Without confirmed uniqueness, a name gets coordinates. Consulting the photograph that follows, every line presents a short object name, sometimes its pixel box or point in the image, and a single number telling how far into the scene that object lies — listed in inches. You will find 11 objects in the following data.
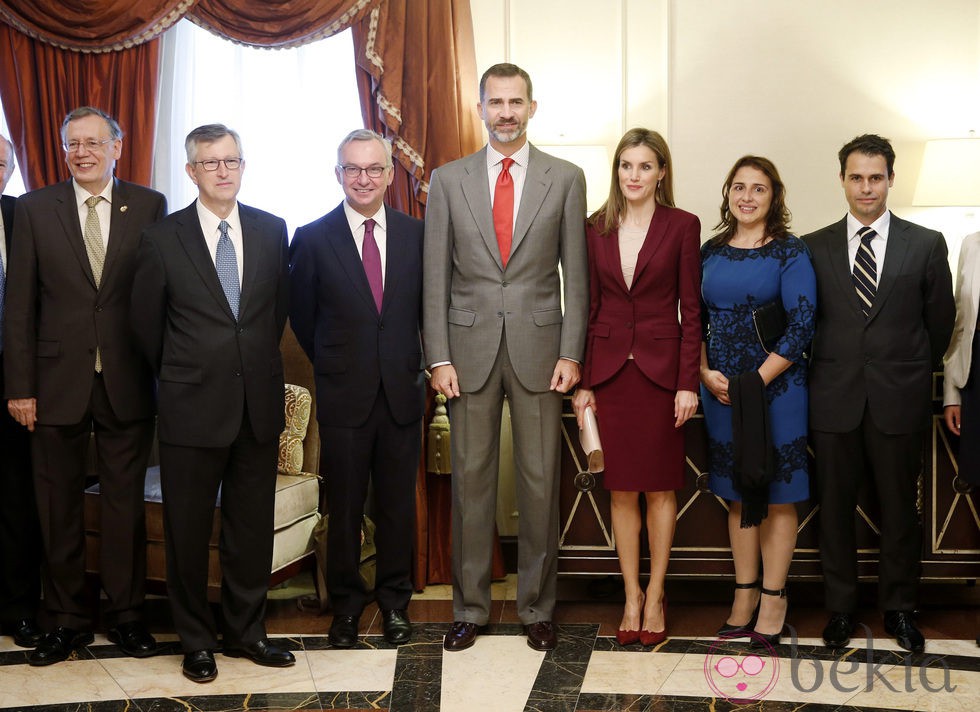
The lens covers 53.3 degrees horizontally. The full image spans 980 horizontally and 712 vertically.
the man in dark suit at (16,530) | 131.0
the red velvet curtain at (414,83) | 160.4
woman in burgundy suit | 125.4
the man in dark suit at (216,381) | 118.5
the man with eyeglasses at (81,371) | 125.4
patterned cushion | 147.6
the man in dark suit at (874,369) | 125.0
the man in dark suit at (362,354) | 126.0
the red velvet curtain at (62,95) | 160.6
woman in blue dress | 125.3
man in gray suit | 125.8
